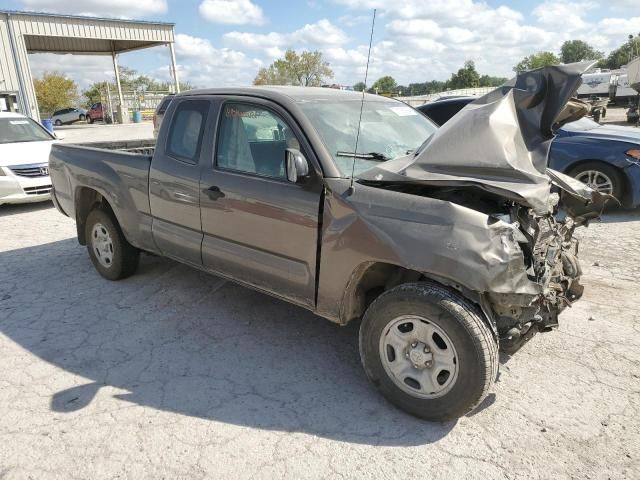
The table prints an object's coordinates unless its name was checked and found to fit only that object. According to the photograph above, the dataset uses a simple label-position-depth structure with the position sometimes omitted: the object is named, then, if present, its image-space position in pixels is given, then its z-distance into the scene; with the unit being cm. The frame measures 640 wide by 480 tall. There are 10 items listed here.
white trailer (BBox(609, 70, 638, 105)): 3053
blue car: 691
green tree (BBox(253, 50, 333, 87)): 4841
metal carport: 2344
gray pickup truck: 274
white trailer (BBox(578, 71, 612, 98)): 3253
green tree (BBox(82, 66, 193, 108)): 5328
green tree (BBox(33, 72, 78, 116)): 5188
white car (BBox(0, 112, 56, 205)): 849
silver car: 4162
